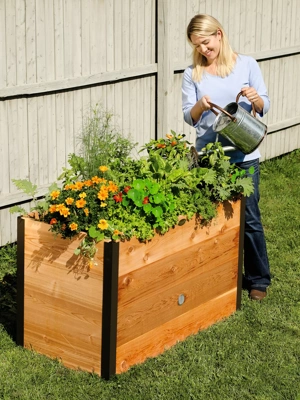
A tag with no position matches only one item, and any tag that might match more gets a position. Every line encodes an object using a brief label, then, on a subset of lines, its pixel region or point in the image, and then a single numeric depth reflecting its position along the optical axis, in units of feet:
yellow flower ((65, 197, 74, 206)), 14.44
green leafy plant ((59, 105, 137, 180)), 16.15
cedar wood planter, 14.30
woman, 16.66
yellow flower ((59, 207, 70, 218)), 14.34
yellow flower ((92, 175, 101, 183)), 14.92
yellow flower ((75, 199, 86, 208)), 14.38
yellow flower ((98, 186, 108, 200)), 14.47
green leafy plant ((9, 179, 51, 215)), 15.29
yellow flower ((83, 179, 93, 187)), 14.88
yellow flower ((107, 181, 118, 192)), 14.73
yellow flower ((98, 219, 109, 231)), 14.05
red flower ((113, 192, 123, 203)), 14.60
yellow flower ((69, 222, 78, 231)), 14.14
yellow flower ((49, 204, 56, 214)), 14.48
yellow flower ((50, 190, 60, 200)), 14.82
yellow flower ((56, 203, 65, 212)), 14.40
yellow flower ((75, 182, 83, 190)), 14.79
